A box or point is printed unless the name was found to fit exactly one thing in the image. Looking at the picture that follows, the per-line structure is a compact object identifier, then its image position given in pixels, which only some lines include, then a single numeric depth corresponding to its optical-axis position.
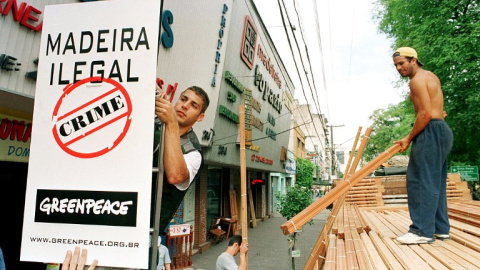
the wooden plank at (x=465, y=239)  2.46
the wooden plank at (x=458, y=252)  2.06
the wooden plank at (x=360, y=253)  2.10
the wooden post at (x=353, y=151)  4.00
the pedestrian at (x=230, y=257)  5.31
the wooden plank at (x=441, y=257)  1.97
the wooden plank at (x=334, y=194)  2.01
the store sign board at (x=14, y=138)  5.65
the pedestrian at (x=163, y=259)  6.54
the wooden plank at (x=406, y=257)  2.01
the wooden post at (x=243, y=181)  3.39
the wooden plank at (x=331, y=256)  2.22
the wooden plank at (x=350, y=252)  2.14
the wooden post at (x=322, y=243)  3.33
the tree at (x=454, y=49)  11.35
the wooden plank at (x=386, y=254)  2.04
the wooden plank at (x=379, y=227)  3.15
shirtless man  2.75
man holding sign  1.81
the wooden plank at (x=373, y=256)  2.06
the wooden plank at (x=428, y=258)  1.98
